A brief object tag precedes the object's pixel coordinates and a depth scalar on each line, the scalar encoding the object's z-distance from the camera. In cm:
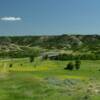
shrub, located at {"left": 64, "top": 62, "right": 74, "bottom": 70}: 6335
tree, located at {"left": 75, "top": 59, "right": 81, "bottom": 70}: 6366
